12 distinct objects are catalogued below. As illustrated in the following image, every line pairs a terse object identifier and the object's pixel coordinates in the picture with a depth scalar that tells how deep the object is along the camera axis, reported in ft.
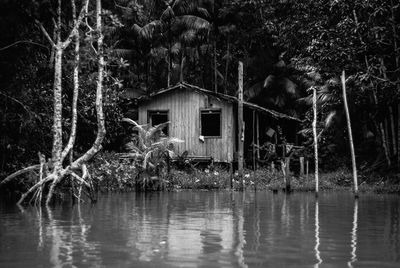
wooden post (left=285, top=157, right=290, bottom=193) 81.24
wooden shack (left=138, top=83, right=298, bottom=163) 104.73
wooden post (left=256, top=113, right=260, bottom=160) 108.17
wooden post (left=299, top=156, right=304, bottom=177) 93.15
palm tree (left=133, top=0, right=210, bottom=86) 134.92
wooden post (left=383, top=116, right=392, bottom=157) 94.25
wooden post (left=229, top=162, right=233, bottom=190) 87.30
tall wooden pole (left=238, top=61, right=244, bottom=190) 83.35
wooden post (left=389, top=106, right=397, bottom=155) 90.53
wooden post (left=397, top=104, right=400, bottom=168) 86.15
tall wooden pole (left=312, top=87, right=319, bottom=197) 73.67
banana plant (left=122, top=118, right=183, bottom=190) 84.07
